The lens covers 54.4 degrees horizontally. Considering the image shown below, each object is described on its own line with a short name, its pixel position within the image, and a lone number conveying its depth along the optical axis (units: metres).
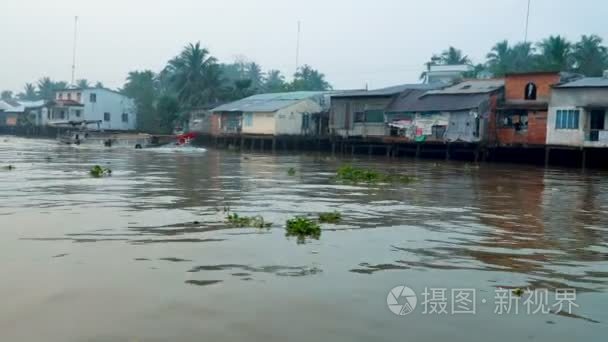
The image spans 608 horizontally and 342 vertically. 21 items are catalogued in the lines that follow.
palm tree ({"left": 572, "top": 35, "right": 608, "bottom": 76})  46.69
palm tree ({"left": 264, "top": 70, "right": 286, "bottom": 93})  87.56
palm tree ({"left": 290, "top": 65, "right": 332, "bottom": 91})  71.64
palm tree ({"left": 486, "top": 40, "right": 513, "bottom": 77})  57.81
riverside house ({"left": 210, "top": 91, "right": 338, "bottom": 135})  45.91
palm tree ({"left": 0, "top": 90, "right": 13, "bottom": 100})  122.88
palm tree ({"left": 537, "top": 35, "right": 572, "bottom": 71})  43.47
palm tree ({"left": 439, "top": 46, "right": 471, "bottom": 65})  60.12
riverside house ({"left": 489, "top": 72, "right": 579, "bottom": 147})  32.69
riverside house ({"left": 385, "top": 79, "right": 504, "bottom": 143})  34.56
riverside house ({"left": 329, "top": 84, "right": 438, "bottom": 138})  40.66
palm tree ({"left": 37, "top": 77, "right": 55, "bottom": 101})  95.19
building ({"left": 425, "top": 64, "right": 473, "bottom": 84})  55.78
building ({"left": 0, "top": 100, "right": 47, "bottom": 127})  70.88
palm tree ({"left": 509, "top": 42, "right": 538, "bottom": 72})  52.88
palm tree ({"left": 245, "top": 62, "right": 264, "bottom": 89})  90.77
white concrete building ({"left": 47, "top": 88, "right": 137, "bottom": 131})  63.84
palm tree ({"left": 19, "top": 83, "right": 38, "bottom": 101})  110.35
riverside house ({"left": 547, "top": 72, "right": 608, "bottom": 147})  29.69
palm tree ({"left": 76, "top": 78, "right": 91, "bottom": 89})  94.03
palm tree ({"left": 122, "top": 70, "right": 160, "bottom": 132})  65.62
